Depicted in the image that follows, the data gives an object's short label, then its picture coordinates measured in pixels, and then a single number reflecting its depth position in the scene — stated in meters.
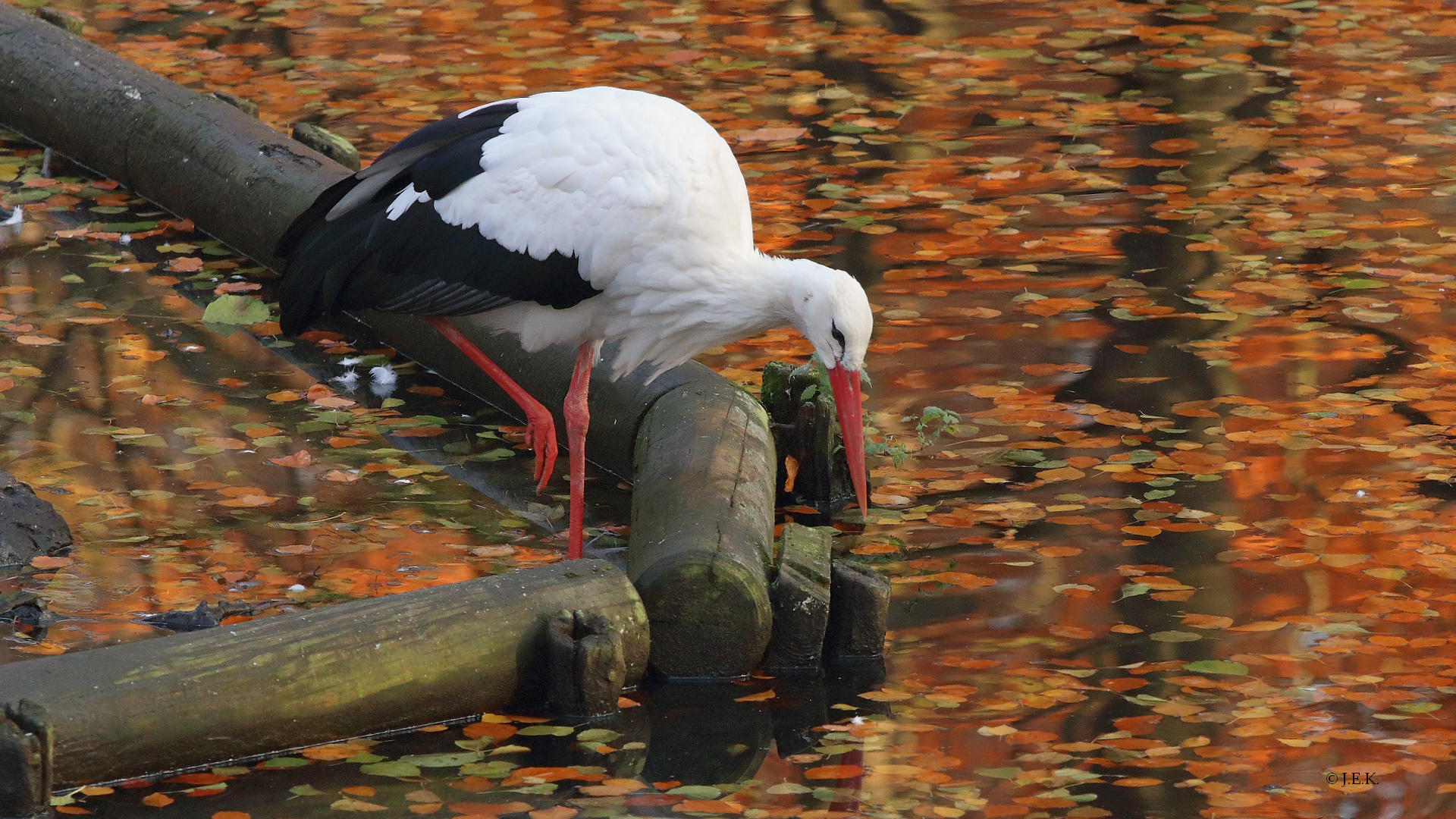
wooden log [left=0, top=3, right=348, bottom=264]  15.16
